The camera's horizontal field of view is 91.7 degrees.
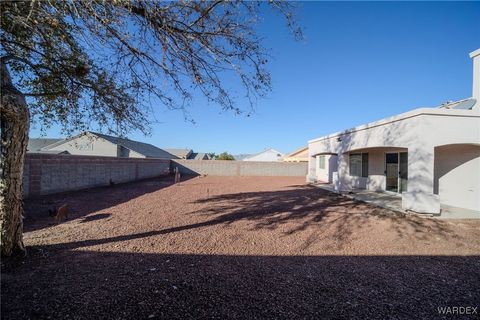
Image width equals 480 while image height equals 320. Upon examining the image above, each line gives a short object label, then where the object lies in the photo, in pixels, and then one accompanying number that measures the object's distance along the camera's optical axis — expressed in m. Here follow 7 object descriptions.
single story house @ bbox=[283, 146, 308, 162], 35.70
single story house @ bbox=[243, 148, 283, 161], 56.13
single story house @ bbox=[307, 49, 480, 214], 7.44
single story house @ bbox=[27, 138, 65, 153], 30.94
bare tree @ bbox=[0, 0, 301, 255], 3.49
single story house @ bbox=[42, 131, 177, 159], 27.89
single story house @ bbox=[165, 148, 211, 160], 53.12
